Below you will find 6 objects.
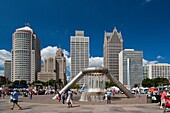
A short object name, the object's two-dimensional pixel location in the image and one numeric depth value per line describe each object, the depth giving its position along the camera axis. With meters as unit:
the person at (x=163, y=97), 12.42
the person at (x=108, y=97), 19.31
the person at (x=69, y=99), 15.16
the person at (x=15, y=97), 13.84
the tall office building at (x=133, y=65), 124.09
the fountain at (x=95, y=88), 24.86
